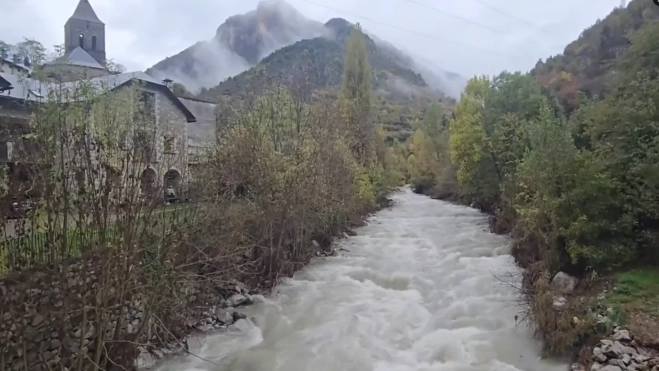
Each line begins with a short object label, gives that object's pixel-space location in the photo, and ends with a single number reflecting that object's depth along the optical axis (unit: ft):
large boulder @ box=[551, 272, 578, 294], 32.81
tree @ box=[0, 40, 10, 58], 26.89
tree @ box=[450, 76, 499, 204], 77.97
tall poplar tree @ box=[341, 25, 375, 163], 86.41
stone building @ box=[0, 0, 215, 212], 21.11
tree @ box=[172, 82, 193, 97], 127.43
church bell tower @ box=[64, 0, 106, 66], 169.78
